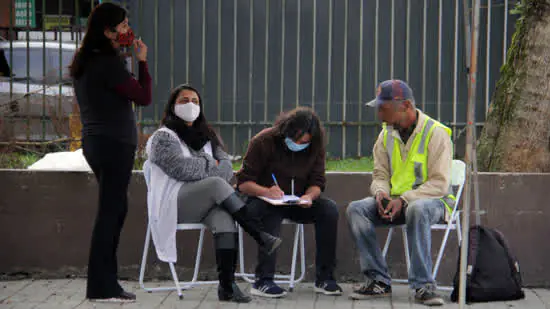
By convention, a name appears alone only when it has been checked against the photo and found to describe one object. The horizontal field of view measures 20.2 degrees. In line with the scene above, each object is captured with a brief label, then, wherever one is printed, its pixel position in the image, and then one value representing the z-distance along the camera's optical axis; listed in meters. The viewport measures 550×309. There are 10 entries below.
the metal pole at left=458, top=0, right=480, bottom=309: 7.65
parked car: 12.76
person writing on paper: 10.44
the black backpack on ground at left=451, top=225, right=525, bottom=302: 9.83
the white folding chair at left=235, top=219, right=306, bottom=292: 10.73
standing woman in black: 9.52
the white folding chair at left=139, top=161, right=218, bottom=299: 10.33
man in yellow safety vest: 10.01
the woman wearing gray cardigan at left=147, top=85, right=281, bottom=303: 10.14
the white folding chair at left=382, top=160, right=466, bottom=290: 10.40
